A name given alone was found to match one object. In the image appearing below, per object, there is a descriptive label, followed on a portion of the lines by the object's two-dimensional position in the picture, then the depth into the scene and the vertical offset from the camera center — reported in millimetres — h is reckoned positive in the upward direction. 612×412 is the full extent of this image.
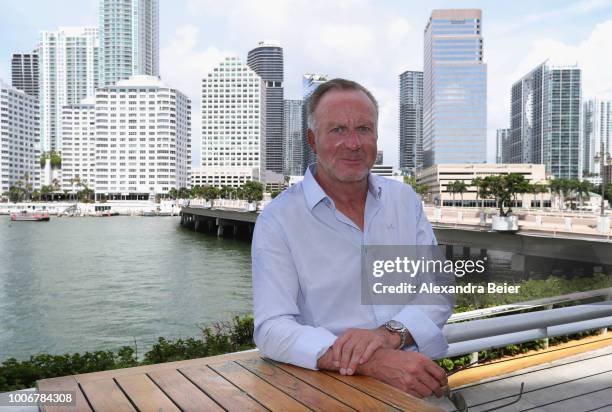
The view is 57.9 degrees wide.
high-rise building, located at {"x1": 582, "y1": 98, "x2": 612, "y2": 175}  99875 +12515
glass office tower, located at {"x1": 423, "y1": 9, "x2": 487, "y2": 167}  188500 +34345
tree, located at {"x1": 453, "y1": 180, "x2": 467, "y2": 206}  110875 +53
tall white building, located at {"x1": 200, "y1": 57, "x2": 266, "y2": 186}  194250 +24378
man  1941 -282
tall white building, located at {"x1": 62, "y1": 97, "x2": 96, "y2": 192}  177125 +13884
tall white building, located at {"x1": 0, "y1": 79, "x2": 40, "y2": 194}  169125 +15303
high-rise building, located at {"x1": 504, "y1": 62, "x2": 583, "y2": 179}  169625 +21988
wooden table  1684 -688
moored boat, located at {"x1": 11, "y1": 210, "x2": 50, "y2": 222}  110562 -6198
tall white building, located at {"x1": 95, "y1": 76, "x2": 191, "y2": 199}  163750 +14182
